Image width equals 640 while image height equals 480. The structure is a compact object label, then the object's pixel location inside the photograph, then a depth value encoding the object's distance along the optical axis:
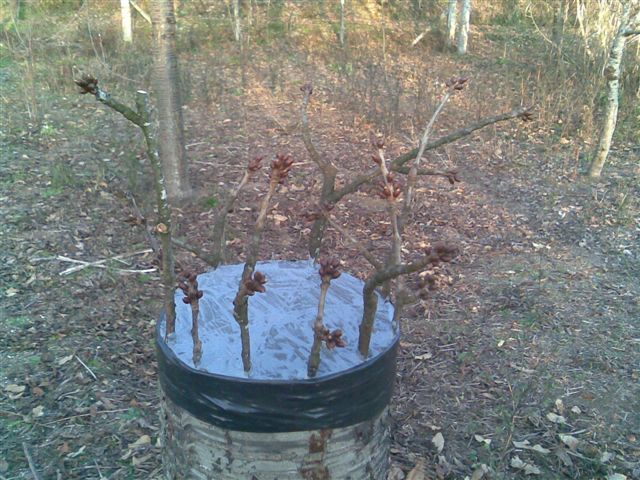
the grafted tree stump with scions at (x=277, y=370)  1.66
